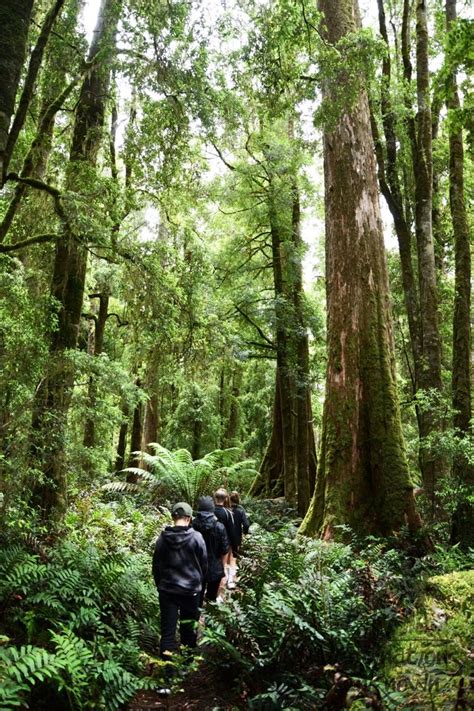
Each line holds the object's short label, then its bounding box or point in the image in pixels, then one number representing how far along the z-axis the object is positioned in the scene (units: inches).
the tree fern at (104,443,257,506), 571.2
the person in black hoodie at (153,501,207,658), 205.9
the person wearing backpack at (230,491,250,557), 317.4
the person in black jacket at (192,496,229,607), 268.1
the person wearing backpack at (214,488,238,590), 301.8
